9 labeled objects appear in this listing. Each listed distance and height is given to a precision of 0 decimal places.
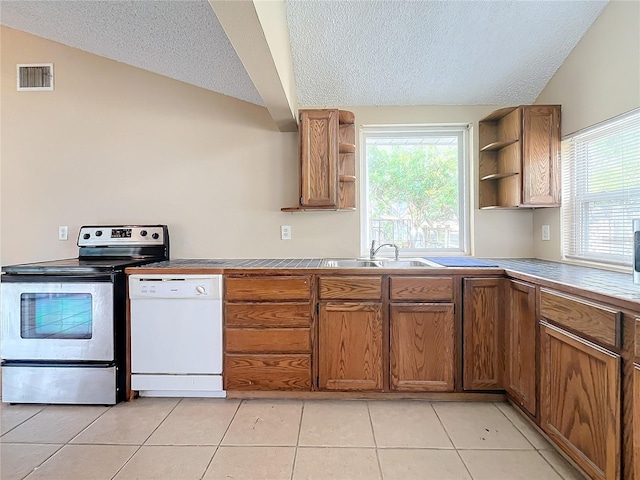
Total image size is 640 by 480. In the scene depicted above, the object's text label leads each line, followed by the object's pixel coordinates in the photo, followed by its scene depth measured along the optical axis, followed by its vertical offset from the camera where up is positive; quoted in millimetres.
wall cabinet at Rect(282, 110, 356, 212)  2508 +558
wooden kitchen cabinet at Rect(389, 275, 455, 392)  2207 -618
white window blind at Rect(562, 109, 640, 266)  1990 +288
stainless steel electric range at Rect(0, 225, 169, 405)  2203 -620
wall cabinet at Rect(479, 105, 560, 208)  2428 +561
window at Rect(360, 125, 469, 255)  2926 +395
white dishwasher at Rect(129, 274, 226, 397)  2264 -621
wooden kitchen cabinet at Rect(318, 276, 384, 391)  2225 -620
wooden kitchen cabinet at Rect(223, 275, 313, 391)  2252 -626
